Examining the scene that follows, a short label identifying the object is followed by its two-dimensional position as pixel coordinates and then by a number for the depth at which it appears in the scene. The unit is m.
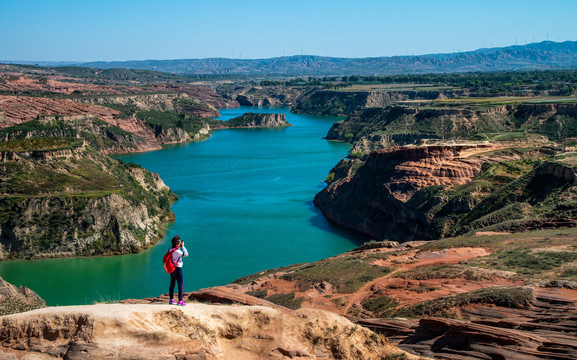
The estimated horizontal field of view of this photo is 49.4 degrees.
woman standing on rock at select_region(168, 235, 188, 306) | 15.98
